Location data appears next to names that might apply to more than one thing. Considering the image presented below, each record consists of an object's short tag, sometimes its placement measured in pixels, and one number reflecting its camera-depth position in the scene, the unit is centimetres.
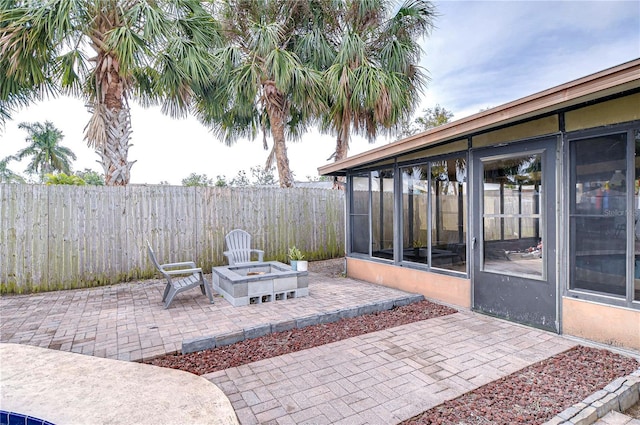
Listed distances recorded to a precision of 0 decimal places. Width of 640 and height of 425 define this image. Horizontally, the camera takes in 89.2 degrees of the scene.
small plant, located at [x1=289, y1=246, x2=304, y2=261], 568
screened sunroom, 284
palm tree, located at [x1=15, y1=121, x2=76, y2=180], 2430
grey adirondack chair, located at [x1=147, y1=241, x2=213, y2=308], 419
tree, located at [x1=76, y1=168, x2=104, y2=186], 2268
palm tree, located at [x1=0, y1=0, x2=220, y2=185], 485
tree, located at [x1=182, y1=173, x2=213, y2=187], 2162
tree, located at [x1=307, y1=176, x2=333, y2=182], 2231
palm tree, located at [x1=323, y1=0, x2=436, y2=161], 783
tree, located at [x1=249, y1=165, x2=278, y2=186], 2123
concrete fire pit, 437
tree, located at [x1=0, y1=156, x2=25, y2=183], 2535
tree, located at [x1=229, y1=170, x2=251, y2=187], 2108
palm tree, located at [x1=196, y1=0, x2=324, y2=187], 738
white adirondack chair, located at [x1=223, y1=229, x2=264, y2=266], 600
